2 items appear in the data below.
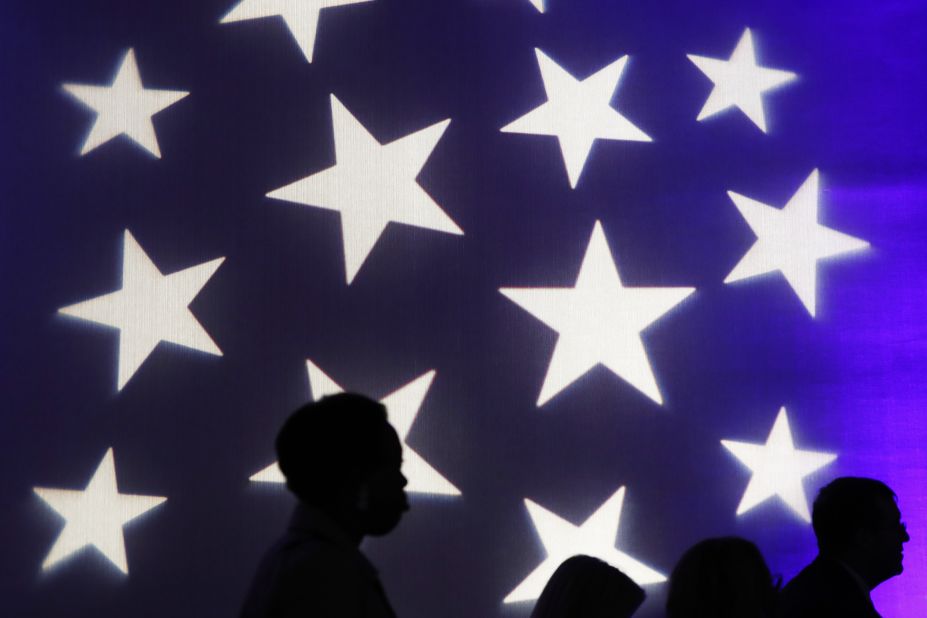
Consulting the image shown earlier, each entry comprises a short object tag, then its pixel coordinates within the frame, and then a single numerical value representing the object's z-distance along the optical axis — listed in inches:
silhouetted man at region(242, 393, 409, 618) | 167.3
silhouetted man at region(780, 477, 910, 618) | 206.4
